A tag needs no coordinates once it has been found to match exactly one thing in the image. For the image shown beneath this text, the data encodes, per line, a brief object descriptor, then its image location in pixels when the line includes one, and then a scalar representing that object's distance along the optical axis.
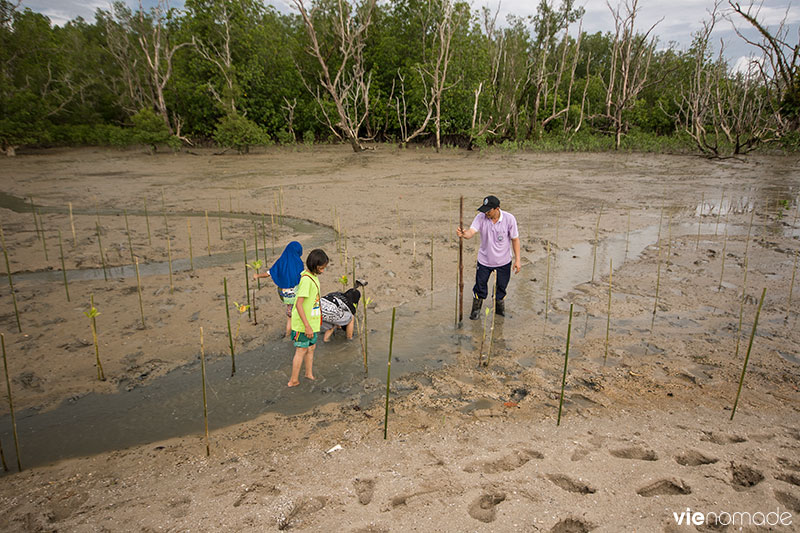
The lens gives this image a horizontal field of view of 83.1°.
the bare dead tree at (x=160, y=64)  22.88
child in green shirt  3.85
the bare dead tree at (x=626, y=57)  23.31
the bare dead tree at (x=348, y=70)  20.71
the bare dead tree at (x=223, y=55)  22.17
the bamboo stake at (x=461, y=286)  5.04
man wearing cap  5.09
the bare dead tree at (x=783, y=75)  18.34
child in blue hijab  4.33
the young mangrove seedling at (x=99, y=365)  3.91
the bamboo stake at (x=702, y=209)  7.89
